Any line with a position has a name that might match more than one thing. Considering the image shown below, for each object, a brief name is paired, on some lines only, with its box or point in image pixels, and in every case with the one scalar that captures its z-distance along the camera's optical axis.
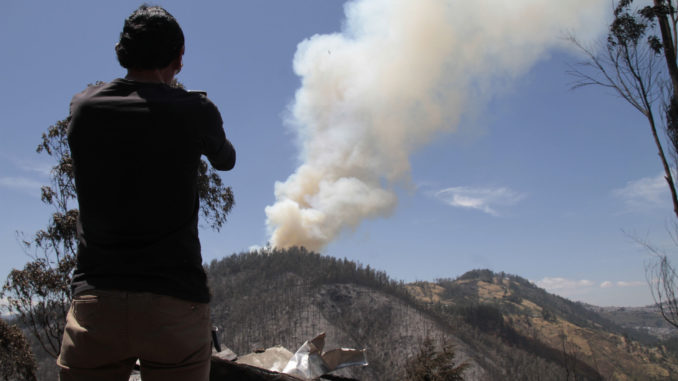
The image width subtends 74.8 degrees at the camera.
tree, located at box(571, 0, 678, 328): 8.89
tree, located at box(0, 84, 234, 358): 16.28
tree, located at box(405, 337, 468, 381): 18.44
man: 1.56
